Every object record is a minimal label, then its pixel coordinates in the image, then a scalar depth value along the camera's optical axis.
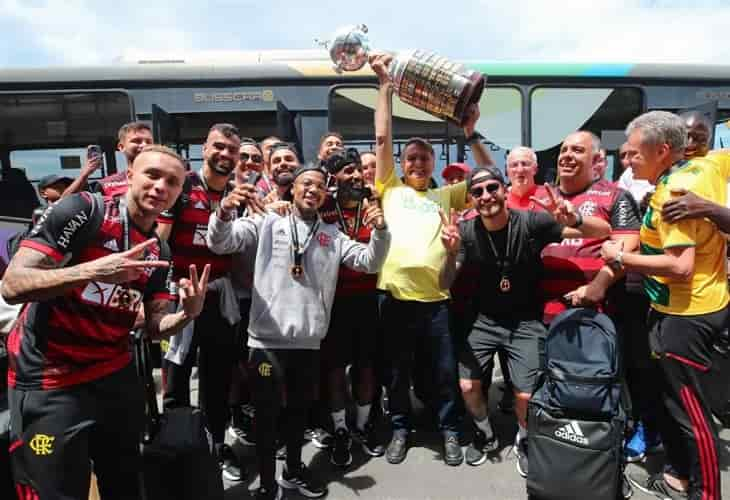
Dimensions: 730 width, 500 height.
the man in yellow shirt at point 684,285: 2.26
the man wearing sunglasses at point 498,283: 2.93
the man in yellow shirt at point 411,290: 3.14
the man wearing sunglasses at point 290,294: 2.55
